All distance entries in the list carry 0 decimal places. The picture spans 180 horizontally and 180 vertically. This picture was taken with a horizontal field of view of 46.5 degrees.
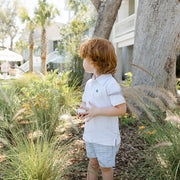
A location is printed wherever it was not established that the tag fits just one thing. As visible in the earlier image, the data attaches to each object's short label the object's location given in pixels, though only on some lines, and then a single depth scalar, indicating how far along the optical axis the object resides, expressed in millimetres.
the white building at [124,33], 13612
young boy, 1618
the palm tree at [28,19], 18186
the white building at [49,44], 25406
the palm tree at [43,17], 16766
